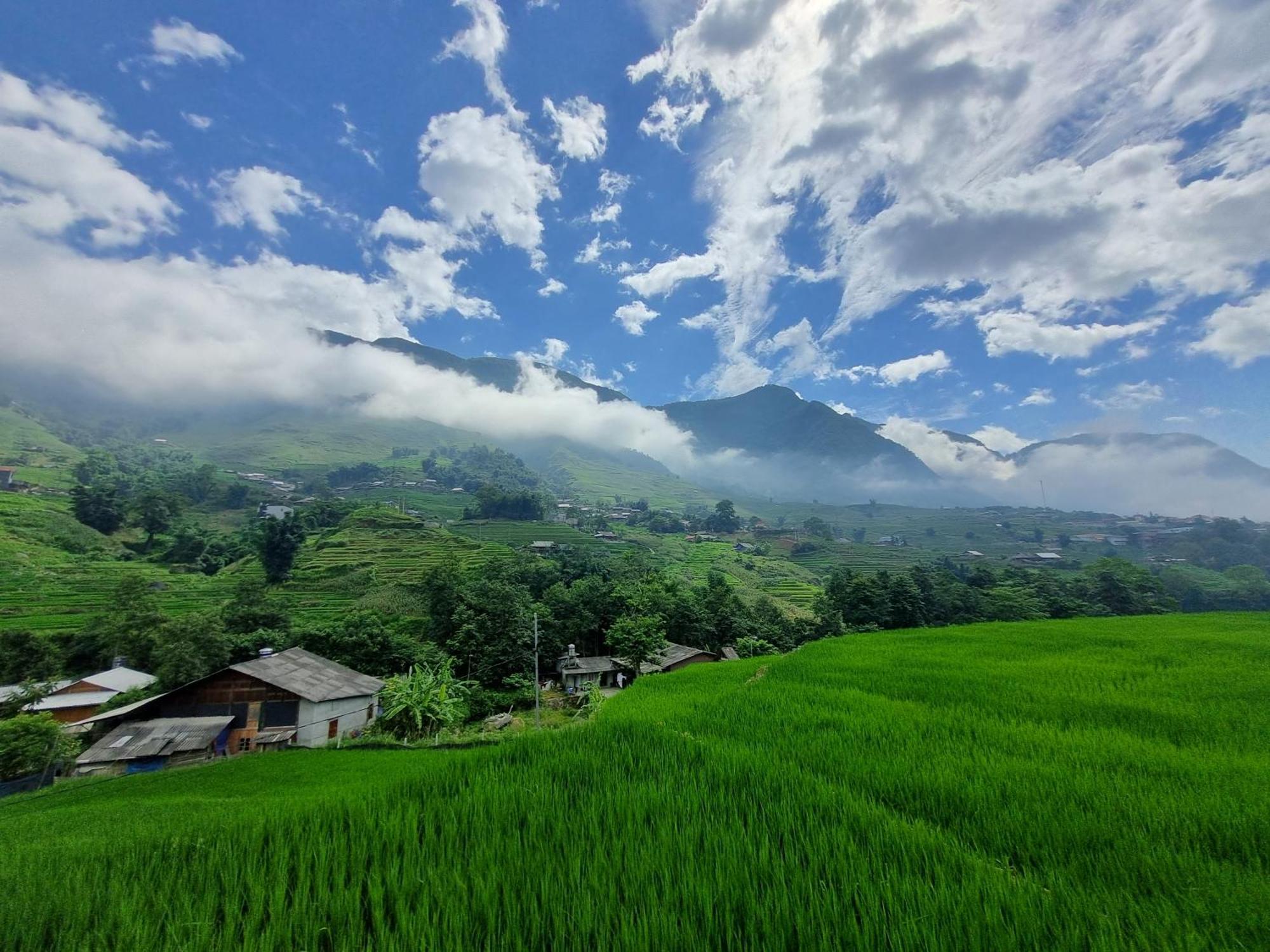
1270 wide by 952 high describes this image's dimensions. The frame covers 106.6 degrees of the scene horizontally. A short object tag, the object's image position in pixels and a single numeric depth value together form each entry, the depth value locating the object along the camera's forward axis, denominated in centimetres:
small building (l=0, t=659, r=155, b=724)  3056
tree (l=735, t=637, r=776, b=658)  4988
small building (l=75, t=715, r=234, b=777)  2191
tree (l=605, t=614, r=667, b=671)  4381
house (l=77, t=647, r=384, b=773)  2581
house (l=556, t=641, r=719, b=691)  4344
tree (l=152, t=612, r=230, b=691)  3241
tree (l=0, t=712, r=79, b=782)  1941
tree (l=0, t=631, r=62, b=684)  3428
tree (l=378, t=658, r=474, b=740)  2814
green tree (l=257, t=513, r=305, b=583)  6103
